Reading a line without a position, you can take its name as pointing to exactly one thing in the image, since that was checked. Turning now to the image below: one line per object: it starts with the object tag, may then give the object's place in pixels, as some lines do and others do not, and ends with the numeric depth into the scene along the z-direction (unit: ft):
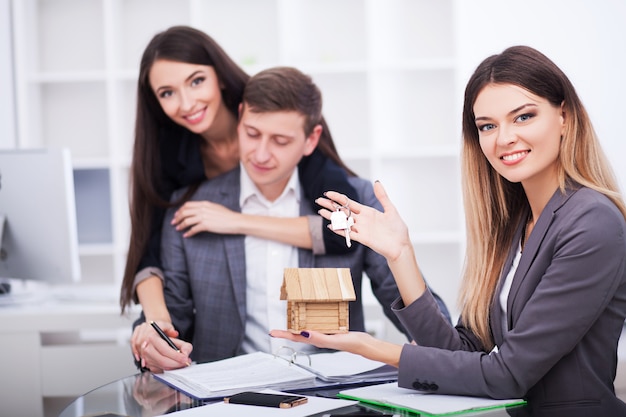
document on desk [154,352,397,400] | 7.33
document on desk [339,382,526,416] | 6.76
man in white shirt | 8.74
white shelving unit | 15.34
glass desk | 6.89
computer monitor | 10.16
